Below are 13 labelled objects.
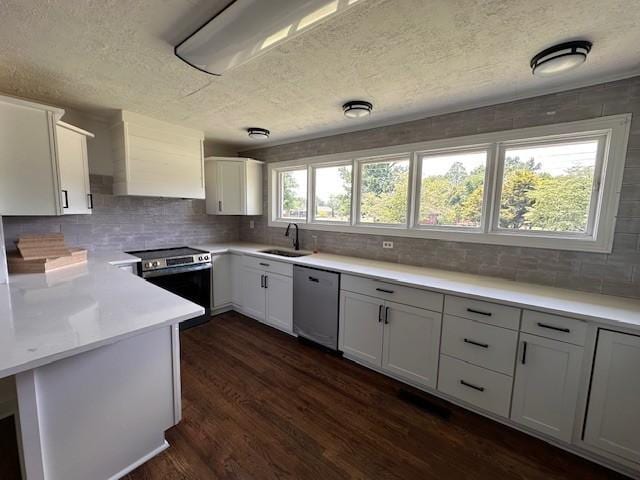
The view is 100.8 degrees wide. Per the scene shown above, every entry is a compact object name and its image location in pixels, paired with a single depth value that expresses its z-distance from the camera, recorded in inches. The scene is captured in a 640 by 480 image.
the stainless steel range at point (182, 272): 110.0
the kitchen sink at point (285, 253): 135.7
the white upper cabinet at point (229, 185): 145.8
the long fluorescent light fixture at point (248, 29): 42.1
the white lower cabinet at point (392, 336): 81.0
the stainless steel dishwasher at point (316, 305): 101.6
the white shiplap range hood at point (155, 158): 107.7
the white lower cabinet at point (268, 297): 117.5
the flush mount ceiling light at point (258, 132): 123.2
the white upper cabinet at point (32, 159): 72.4
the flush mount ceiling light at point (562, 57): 55.9
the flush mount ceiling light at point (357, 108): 90.1
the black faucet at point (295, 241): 143.3
